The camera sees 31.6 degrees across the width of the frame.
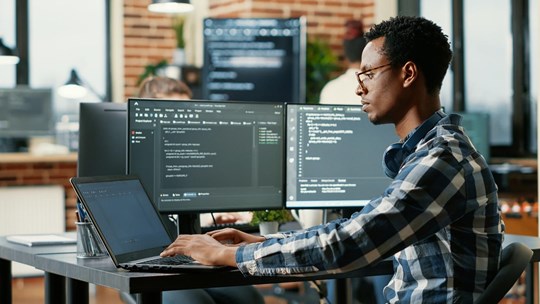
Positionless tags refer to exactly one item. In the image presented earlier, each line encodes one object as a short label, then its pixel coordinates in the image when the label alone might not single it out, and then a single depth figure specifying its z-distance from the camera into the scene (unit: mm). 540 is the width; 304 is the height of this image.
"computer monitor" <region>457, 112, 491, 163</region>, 6090
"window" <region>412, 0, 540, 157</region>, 6727
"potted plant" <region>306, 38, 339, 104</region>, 6902
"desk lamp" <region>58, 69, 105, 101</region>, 6750
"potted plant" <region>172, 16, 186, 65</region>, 7371
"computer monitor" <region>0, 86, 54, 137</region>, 7059
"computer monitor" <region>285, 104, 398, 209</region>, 3002
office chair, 1851
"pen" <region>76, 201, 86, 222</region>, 2555
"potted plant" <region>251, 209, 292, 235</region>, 2996
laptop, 2266
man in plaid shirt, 1806
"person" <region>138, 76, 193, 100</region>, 3977
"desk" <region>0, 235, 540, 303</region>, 2139
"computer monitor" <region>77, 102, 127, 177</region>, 3025
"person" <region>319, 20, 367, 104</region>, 4742
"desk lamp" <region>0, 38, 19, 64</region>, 6613
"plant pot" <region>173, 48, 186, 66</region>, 7359
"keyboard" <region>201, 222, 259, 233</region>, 3096
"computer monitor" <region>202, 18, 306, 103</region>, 6645
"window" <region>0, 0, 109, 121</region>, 7387
